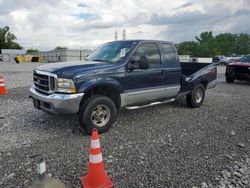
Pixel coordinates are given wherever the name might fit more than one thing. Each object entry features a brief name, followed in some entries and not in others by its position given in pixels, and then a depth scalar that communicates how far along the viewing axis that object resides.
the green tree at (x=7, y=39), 66.41
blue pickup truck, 3.48
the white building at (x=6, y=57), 37.31
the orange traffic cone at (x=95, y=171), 2.36
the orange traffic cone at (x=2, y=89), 6.68
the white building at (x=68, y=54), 33.82
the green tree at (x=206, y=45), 77.01
